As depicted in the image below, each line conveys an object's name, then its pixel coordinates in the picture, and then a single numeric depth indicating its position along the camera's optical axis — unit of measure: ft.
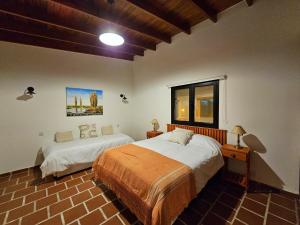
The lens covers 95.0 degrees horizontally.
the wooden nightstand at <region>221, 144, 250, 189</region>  7.34
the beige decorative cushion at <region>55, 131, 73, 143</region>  11.32
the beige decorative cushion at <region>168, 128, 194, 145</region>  9.26
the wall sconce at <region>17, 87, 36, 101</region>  10.22
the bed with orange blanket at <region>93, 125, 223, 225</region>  4.70
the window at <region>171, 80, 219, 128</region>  9.46
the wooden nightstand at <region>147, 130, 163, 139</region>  12.84
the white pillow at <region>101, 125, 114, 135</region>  13.94
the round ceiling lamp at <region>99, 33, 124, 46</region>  7.90
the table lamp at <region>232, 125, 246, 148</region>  7.61
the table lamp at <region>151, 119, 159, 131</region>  13.30
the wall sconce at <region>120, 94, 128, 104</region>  15.60
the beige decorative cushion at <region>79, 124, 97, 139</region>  12.74
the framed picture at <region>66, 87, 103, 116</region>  12.26
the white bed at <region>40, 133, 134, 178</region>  8.66
